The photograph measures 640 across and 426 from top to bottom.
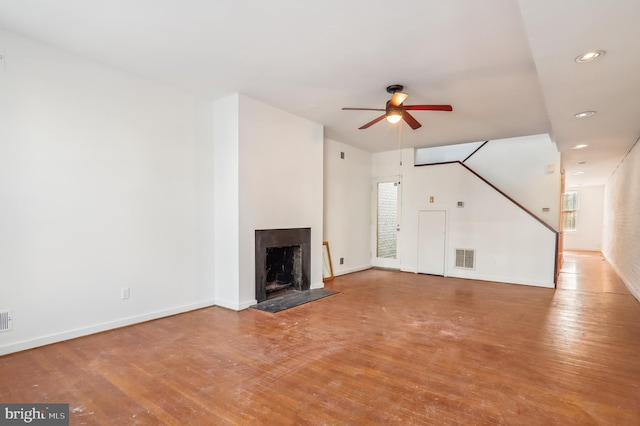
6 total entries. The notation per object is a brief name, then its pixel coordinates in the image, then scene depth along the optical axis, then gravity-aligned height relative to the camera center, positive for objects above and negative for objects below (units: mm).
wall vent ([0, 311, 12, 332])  2828 -1092
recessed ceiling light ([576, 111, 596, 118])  3881 +1139
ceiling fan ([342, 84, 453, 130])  3631 +1143
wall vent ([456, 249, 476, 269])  6621 -1171
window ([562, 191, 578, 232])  12273 -225
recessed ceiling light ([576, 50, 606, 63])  2424 +1177
